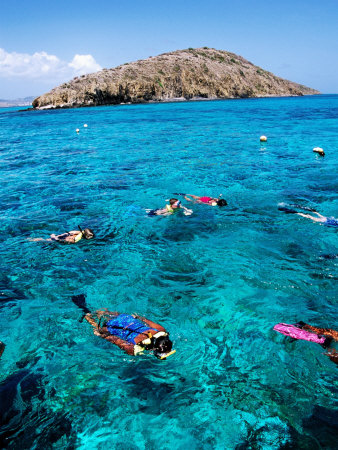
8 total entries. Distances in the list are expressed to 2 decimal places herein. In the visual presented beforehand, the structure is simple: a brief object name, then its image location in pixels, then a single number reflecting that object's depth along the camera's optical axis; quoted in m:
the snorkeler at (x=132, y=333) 5.66
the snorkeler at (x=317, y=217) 10.83
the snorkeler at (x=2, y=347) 5.91
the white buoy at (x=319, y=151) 20.70
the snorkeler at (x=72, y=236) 10.00
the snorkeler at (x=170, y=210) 12.16
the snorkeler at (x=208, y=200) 12.67
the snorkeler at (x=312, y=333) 5.81
